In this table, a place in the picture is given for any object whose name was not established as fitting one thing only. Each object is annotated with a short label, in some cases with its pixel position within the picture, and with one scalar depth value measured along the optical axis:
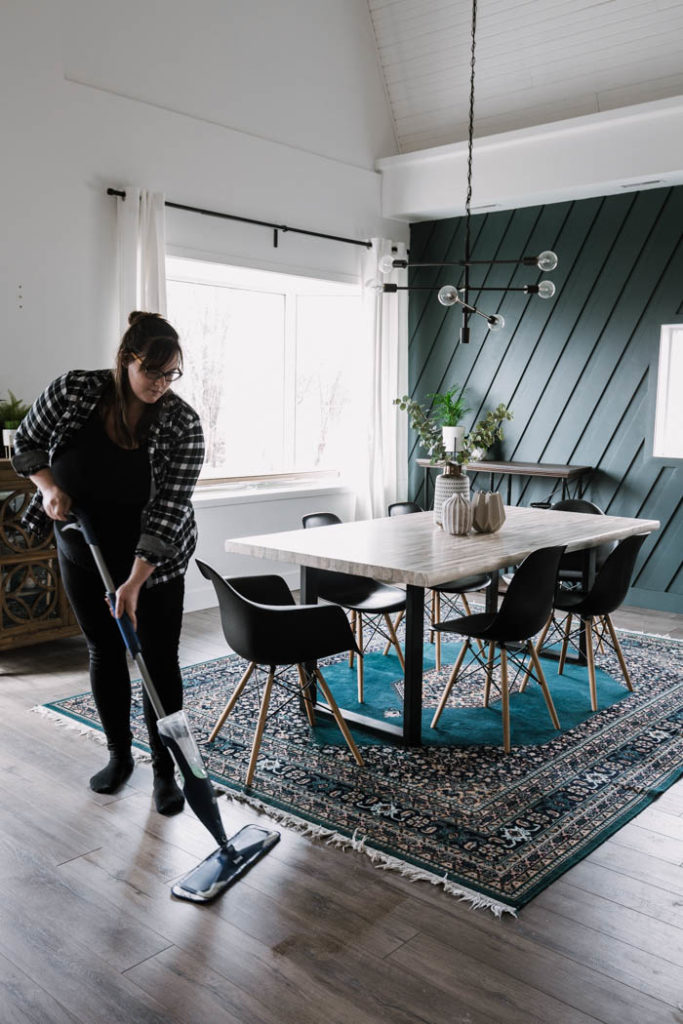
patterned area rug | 2.61
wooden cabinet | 4.30
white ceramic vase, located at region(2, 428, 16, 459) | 4.20
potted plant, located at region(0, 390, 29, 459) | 4.32
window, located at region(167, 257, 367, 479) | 6.12
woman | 2.62
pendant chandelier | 4.24
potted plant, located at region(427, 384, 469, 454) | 6.44
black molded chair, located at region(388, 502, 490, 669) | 4.29
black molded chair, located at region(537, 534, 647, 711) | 3.84
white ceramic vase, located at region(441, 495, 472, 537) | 4.02
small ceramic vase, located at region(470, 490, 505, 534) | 4.04
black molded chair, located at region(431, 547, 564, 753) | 3.35
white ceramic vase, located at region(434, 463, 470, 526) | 4.23
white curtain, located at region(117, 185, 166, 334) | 5.06
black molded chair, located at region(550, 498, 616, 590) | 4.75
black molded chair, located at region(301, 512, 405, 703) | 3.88
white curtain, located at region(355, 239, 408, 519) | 6.72
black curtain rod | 5.06
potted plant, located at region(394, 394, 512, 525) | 4.18
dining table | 3.27
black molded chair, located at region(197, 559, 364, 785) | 2.95
